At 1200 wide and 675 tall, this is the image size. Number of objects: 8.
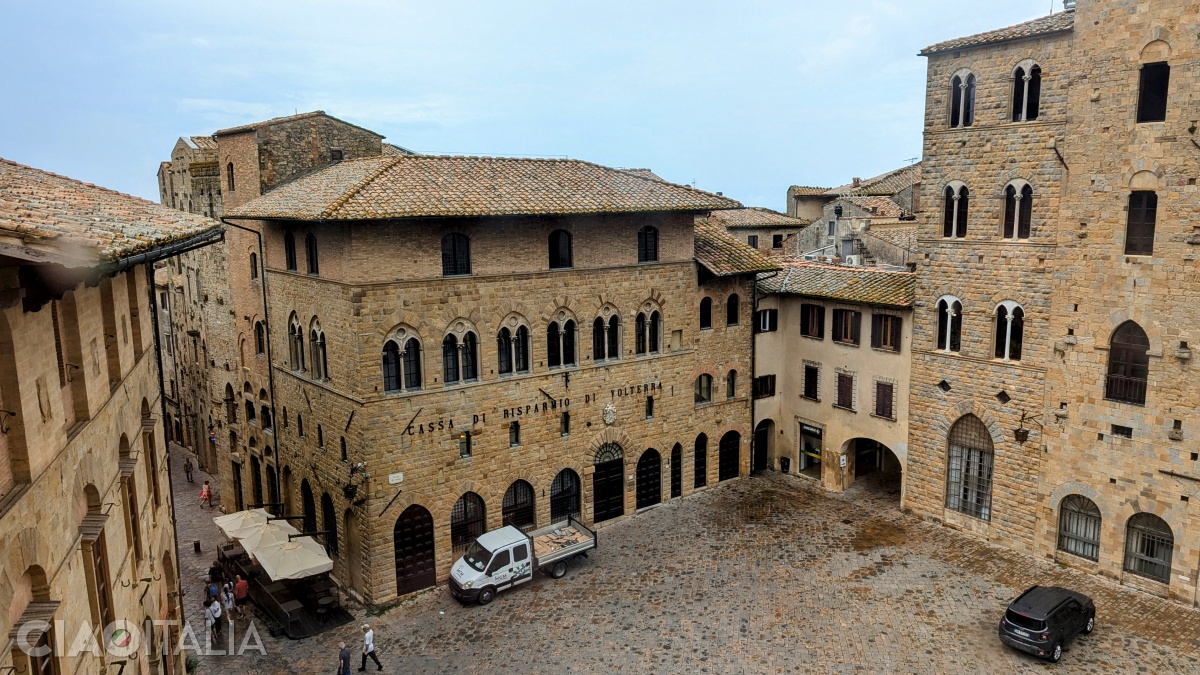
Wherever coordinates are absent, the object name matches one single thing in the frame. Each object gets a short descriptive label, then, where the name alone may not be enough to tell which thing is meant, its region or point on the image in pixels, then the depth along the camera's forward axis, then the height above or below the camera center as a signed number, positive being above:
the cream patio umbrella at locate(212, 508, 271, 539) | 26.88 -9.17
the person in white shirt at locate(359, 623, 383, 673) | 21.12 -10.31
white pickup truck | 24.50 -9.82
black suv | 20.48 -9.81
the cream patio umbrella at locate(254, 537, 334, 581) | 23.52 -9.18
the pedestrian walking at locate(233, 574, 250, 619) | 25.44 -10.78
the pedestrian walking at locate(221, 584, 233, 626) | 24.34 -10.46
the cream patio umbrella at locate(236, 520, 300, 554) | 24.95 -8.98
